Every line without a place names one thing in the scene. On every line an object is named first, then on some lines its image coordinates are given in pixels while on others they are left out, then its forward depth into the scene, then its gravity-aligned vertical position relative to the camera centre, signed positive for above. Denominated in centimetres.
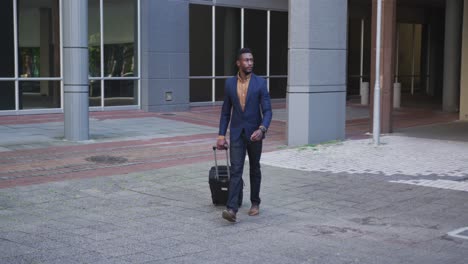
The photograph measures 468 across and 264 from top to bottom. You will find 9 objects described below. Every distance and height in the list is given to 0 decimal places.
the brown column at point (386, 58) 1550 +55
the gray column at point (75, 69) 1388 +23
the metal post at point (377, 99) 1389 -39
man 734 -39
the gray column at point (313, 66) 1367 +31
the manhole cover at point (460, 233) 684 -162
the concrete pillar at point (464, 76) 1930 +14
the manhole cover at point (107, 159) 1174 -145
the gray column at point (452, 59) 2200 +74
